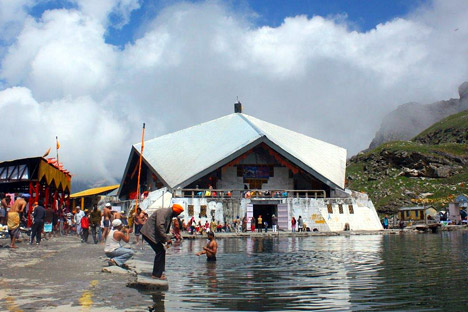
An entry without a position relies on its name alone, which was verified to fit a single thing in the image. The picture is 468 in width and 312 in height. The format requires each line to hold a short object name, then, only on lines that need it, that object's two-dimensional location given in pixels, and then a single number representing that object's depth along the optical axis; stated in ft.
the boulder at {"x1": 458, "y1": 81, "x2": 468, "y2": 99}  530.47
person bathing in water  38.63
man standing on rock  25.31
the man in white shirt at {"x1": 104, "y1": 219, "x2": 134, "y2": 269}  31.27
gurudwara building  109.60
